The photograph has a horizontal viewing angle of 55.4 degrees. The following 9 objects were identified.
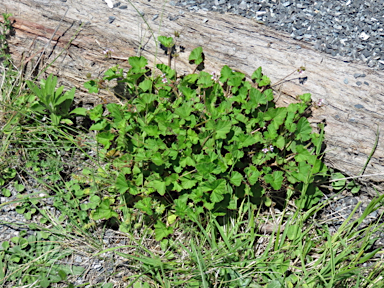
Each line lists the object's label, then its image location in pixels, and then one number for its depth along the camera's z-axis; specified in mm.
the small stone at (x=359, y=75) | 2652
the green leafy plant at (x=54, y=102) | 2738
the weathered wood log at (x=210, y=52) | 2594
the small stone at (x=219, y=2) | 3103
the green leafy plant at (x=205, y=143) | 2441
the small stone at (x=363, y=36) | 2902
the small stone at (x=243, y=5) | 3080
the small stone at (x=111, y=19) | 2938
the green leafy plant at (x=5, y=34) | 2986
